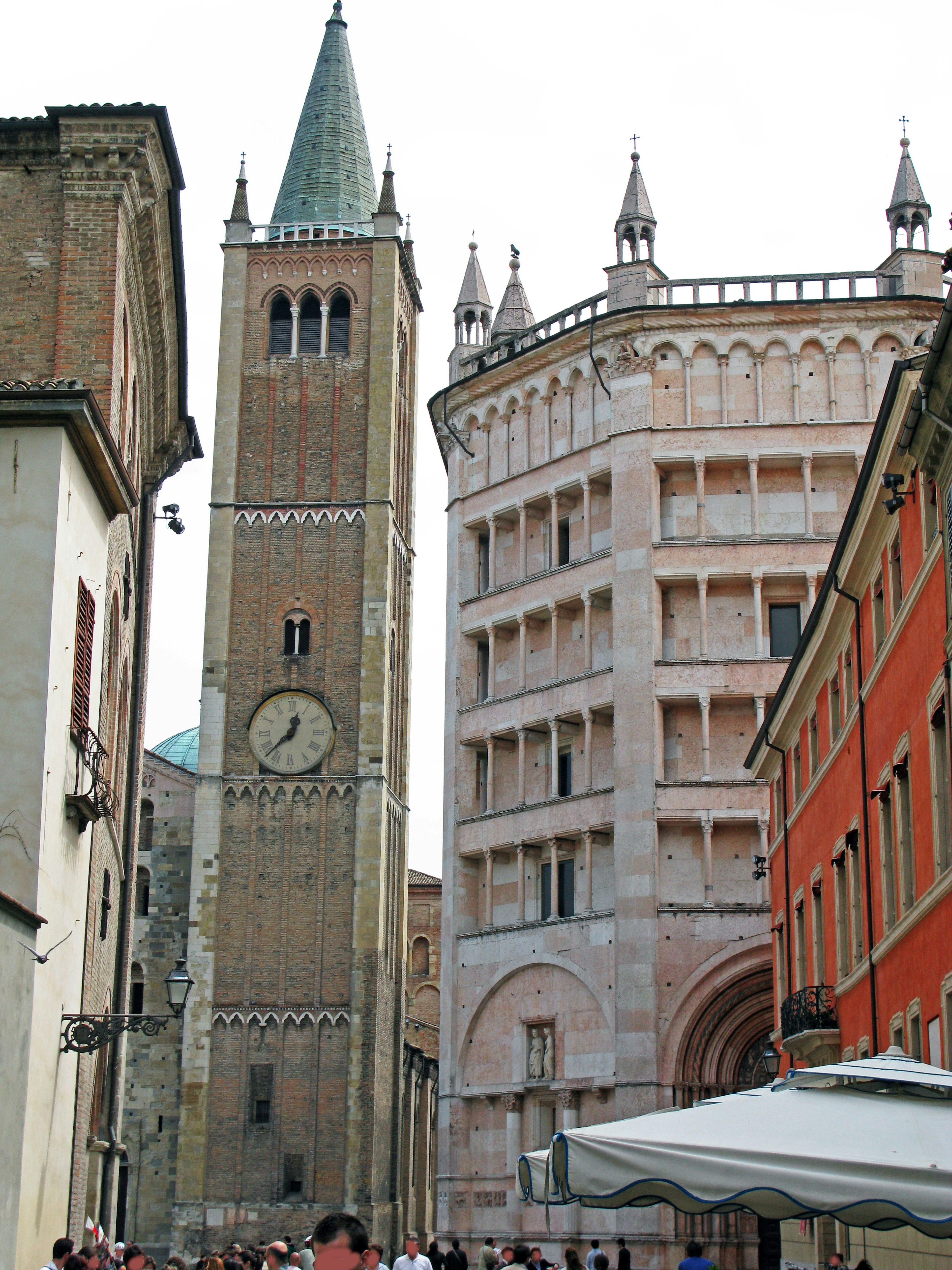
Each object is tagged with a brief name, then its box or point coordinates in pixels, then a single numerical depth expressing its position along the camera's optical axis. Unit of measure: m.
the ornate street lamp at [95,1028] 18.83
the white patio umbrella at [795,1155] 10.15
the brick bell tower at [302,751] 52.31
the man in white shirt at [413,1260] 17.95
